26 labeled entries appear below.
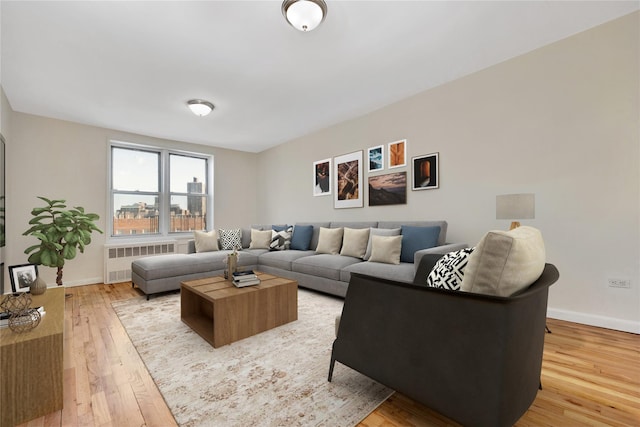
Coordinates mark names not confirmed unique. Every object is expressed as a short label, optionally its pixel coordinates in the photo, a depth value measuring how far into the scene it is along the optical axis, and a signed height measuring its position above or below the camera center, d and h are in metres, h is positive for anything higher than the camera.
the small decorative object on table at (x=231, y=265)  2.67 -0.46
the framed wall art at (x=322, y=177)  4.79 +0.69
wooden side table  1.32 -0.76
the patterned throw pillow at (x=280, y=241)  4.63 -0.40
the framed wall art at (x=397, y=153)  3.73 +0.85
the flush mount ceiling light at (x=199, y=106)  3.57 +1.44
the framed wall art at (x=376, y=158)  3.99 +0.85
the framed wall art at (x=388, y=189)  3.75 +0.37
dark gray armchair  1.03 -0.55
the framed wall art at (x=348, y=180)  4.30 +0.57
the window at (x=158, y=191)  4.81 +0.52
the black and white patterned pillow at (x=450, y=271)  1.38 -0.29
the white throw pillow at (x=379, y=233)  3.37 -0.21
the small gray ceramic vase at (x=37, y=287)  2.24 -0.55
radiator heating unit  4.34 -0.62
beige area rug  1.39 -0.99
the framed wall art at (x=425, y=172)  3.43 +0.55
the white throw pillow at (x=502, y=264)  1.10 -0.20
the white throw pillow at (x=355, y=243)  3.62 -0.35
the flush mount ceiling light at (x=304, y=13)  1.91 +1.44
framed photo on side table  2.61 -0.54
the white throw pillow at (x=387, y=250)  3.14 -0.39
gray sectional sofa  2.96 -0.61
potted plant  3.24 -0.20
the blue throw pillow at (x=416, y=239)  3.04 -0.27
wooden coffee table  2.16 -0.78
